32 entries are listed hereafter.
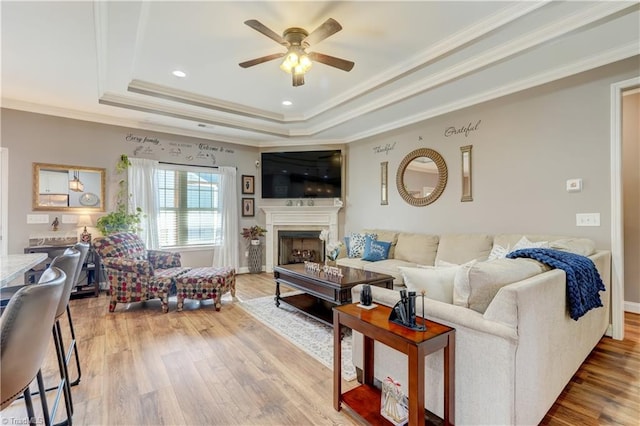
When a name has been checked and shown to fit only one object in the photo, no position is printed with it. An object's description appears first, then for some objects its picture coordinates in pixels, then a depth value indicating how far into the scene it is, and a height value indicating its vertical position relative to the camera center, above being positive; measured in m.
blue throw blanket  1.84 -0.41
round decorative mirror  4.32 +0.55
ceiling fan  2.57 +1.40
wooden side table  1.36 -0.69
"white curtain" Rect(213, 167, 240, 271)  5.68 -0.13
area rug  2.50 -1.18
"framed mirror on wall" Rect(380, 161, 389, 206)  5.11 +0.50
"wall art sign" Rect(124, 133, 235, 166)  4.98 +1.13
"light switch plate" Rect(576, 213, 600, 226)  2.92 -0.06
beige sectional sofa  1.39 -0.65
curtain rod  5.15 +0.89
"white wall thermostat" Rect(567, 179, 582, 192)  3.03 +0.28
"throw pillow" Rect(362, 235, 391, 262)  4.43 -0.54
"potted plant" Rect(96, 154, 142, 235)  4.39 -0.03
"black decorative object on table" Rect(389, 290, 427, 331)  1.54 -0.50
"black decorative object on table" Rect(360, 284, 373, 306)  1.86 -0.51
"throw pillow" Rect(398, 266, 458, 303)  1.79 -0.41
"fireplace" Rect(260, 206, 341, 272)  5.93 -0.16
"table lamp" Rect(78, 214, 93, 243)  4.19 -0.13
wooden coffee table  2.98 -0.76
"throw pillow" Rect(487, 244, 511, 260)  3.07 -0.39
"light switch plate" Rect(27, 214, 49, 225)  4.15 -0.04
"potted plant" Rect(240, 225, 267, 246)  5.94 -0.38
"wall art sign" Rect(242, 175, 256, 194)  6.03 +0.60
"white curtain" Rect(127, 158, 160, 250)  4.80 +0.32
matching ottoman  3.68 -0.87
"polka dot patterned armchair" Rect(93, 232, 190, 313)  3.53 -0.73
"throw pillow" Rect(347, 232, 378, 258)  4.74 -0.48
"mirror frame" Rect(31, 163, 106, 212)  4.17 +0.45
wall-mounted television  5.86 +0.78
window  5.24 +0.14
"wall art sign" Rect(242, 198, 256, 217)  6.03 +0.14
